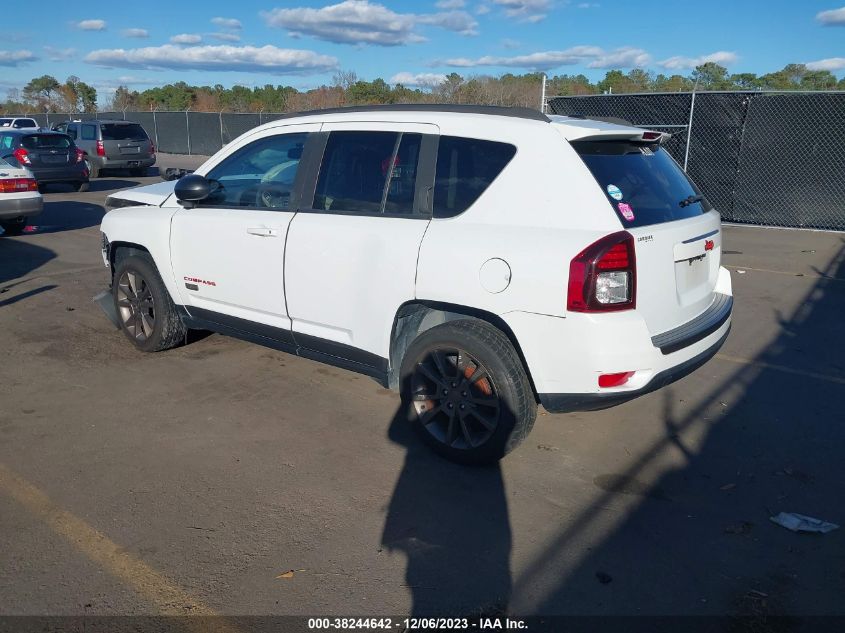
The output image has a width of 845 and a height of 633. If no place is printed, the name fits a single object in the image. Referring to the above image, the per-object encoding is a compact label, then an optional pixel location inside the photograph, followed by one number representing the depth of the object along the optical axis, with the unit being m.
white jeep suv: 3.57
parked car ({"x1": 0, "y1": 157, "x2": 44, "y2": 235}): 10.80
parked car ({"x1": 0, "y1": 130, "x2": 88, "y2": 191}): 16.86
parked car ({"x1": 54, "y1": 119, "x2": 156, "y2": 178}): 21.44
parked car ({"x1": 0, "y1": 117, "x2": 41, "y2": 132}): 26.91
